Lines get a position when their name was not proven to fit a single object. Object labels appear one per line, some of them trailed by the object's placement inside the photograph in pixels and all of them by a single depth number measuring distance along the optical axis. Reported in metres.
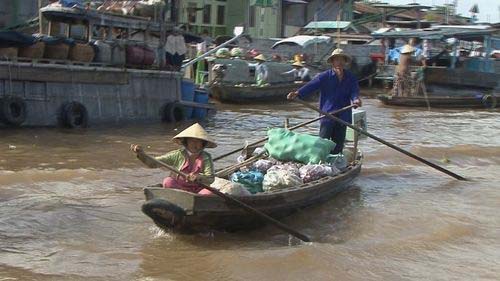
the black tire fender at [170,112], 16.59
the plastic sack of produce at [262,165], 7.75
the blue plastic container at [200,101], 17.75
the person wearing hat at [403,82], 22.18
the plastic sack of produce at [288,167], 7.42
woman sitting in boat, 6.11
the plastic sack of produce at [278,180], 6.99
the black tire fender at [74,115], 14.15
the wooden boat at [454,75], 22.20
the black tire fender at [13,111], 13.25
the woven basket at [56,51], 13.89
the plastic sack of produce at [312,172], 7.53
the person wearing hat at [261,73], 23.09
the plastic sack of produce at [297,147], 7.93
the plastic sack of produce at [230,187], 6.20
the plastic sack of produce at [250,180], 7.09
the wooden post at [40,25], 16.15
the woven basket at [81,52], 14.21
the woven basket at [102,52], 14.81
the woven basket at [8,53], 13.15
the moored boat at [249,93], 21.67
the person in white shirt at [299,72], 24.53
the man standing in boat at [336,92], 8.56
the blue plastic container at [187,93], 17.36
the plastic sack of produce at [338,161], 8.42
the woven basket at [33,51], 13.52
